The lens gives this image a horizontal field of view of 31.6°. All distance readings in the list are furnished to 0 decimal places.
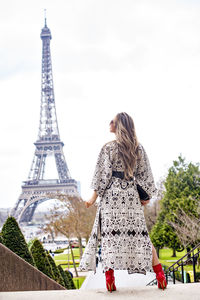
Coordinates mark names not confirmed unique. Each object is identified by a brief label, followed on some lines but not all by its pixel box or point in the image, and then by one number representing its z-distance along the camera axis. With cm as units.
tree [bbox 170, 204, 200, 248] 1866
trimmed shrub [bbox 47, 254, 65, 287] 834
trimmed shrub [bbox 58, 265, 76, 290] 1006
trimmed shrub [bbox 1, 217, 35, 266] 565
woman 325
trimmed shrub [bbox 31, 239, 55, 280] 730
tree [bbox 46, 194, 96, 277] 2323
